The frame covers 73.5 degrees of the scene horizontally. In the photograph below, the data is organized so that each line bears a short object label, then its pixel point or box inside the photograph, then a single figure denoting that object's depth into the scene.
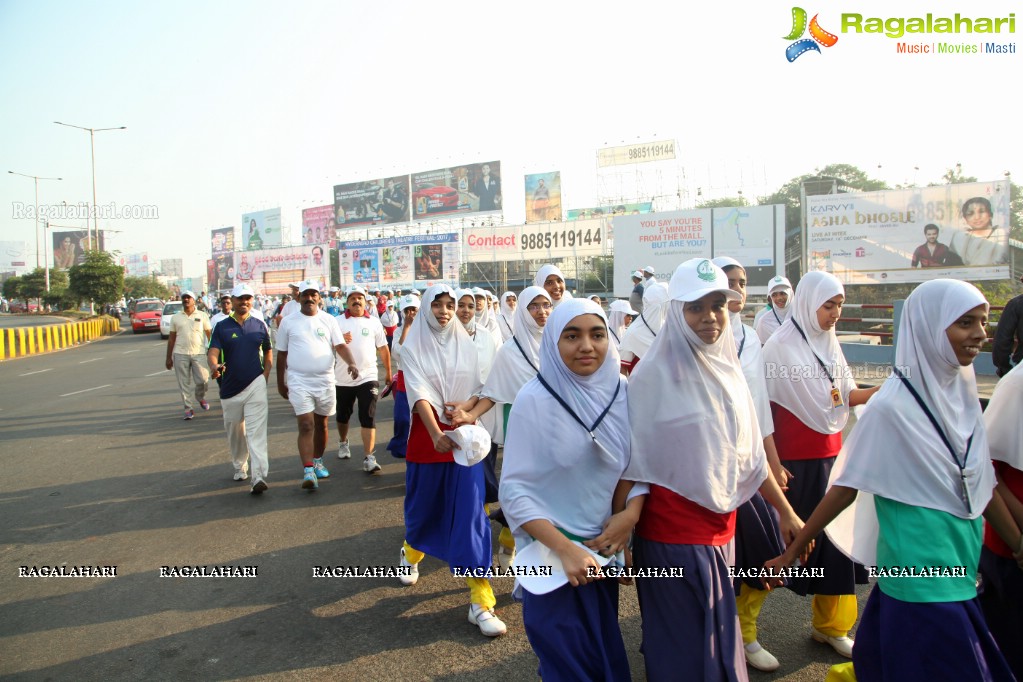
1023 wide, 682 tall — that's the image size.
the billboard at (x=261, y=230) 59.62
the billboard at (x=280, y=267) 49.00
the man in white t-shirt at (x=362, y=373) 6.91
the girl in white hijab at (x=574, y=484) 2.20
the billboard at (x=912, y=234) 18.59
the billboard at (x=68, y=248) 72.75
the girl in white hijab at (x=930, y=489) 2.08
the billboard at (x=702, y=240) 22.70
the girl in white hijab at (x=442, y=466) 3.62
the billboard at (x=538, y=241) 30.30
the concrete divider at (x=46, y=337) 21.24
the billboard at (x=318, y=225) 56.25
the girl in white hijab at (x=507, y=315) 8.21
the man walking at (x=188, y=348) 9.89
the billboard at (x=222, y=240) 70.31
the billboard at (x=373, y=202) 47.09
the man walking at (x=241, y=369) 6.11
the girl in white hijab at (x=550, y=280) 5.70
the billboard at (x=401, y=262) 38.53
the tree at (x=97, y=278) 33.00
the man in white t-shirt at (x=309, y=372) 6.06
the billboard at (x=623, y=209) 42.62
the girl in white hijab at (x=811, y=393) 3.41
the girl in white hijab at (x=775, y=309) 5.76
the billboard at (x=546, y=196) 42.47
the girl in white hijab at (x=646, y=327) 5.45
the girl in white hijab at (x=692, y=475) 2.18
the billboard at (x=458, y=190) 43.12
